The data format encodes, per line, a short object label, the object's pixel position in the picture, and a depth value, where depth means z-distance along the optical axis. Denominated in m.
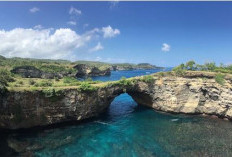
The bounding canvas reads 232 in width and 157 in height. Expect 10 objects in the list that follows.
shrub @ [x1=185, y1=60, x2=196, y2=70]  42.81
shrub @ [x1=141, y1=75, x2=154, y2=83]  38.07
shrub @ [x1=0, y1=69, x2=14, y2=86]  26.53
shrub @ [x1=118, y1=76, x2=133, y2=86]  35.39
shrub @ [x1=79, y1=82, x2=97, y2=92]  31.06
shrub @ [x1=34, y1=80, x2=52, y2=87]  31.30
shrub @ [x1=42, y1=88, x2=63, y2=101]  28.33
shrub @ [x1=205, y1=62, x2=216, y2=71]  43.10
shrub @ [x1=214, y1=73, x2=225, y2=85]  35.41
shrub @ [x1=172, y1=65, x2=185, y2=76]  38.91
